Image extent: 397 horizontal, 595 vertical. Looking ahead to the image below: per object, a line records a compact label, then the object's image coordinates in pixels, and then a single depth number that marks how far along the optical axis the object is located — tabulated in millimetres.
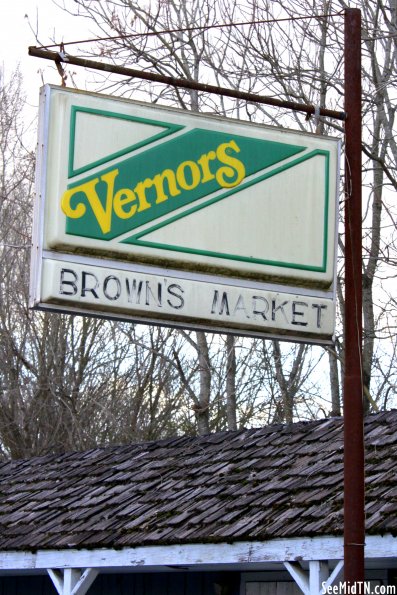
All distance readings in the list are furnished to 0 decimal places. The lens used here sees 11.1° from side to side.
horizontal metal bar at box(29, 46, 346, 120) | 9851
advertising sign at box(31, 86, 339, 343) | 9912
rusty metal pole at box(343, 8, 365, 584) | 9448
